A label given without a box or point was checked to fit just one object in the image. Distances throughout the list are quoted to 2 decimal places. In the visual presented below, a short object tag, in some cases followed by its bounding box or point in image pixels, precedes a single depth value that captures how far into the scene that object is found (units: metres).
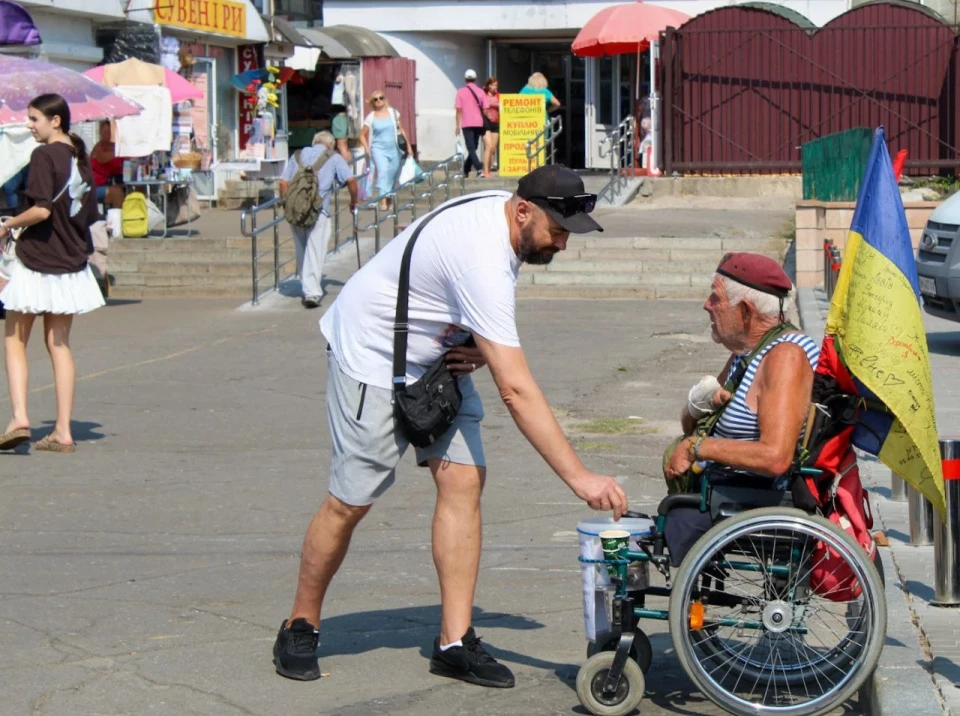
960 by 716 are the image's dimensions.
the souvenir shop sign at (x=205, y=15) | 23.62
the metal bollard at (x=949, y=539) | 5.33
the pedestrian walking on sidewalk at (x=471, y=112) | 24.55
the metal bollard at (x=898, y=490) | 7.13
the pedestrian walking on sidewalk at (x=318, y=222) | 15.48
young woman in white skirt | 8.34
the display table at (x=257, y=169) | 26.58
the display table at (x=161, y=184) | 19.88
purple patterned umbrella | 15.08
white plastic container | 4.55
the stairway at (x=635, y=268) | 16.77
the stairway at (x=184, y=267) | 17.73
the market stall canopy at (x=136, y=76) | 20.02
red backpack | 4.65
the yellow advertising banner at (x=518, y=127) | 24.12
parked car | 11.85
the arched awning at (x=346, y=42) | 28.92
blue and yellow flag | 4.54
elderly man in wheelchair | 4.38
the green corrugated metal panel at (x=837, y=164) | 15.17
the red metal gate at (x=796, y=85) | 22.94
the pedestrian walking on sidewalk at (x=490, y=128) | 24.78
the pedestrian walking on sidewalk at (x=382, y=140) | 21.20
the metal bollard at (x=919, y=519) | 6.19
